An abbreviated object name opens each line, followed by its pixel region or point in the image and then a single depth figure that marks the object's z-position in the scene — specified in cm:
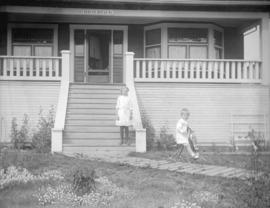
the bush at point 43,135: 1169
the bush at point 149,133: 1246
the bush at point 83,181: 591
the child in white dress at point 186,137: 977
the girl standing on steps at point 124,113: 1164
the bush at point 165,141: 1263
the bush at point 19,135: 1249
